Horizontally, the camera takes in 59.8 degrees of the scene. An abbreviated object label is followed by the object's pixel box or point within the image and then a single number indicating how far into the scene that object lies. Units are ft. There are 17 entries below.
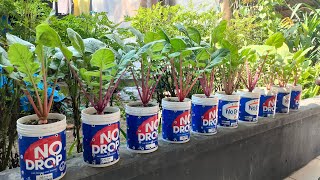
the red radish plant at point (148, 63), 2.94
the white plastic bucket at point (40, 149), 2.41
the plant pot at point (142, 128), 3.21
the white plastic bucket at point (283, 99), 5.47
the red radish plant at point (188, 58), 3.36
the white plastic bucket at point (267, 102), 5.10
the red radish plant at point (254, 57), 4.45
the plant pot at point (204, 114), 3.92
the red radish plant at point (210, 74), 3.51
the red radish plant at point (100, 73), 2.56
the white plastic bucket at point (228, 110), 4.28
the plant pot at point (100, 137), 2.82
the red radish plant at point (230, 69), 4.05
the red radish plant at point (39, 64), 2.24
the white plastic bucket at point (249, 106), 4.66
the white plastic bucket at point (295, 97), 5.82
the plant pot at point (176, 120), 3.58
